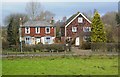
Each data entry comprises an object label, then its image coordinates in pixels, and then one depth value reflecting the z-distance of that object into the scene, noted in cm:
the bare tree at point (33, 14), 7102
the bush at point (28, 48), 4188
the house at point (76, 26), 5966
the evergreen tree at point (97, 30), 5047
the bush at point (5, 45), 4642
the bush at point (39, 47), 4212
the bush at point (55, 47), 4184
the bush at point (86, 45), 4542
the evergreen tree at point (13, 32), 5306
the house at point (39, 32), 5703
